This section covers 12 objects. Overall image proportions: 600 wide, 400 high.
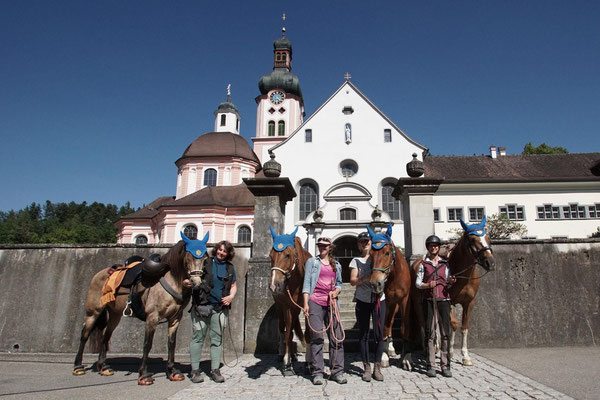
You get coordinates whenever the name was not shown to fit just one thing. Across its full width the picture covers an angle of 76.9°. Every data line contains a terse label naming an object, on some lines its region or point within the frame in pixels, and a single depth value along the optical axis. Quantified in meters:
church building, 25.28
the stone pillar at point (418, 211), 7.98
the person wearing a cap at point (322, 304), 5.00
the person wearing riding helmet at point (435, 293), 5.40
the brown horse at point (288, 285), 5.02
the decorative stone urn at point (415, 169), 8.33
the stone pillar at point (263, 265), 7.34
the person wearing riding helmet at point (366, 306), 5.14
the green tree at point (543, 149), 40.47
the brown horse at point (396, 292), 5.65
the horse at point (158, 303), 5.11
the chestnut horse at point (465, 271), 5.54
